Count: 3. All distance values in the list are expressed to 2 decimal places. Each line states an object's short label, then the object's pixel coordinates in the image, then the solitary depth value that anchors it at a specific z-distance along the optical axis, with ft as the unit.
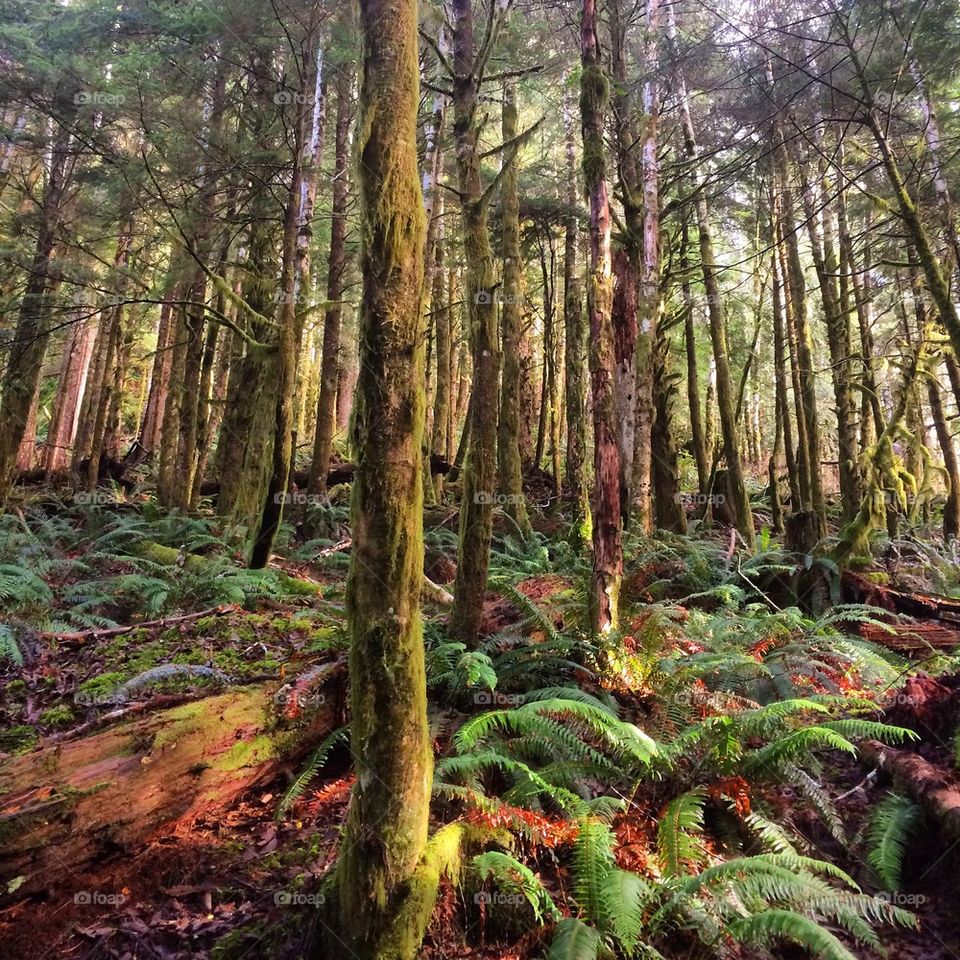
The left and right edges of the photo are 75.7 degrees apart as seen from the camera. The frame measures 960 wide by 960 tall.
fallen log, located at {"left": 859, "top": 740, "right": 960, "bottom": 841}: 11.70
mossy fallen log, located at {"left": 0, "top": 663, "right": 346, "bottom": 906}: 10.17
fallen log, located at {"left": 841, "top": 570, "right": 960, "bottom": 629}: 24.29
